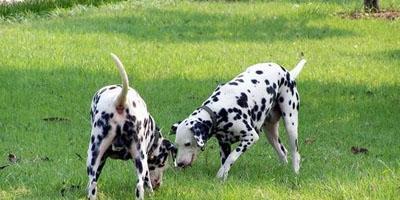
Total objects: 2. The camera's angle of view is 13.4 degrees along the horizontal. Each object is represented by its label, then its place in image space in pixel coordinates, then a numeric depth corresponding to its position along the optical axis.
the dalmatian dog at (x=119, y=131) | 12.95
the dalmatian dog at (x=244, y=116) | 15.81
